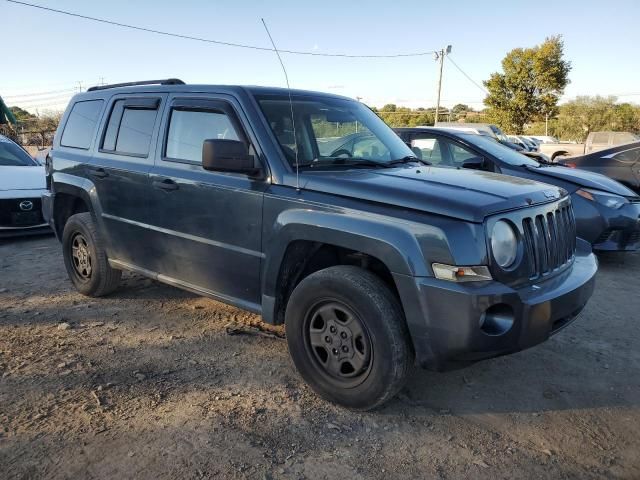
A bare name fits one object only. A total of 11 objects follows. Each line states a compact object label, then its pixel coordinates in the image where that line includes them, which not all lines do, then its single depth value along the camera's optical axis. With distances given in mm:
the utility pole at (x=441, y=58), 35591
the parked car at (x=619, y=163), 7680
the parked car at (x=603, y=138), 25678
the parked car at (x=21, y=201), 7094
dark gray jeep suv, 2600
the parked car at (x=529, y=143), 26164
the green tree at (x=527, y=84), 37188
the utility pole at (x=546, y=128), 47266
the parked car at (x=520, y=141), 24922
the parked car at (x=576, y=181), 5938
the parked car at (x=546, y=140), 36869
